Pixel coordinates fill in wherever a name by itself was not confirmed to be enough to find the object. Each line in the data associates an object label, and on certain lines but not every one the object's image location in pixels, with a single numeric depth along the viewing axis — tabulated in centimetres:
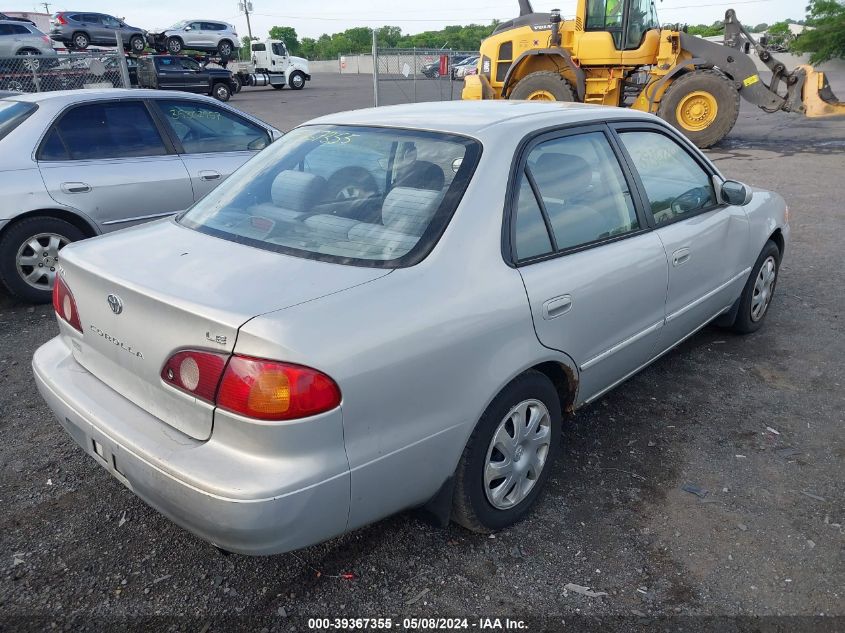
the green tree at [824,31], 3069
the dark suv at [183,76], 2383
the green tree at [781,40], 3539
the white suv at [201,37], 3388
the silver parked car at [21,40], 2383
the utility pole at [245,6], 6150
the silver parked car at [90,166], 504
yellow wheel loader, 1305
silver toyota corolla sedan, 198
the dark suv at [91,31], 2964
